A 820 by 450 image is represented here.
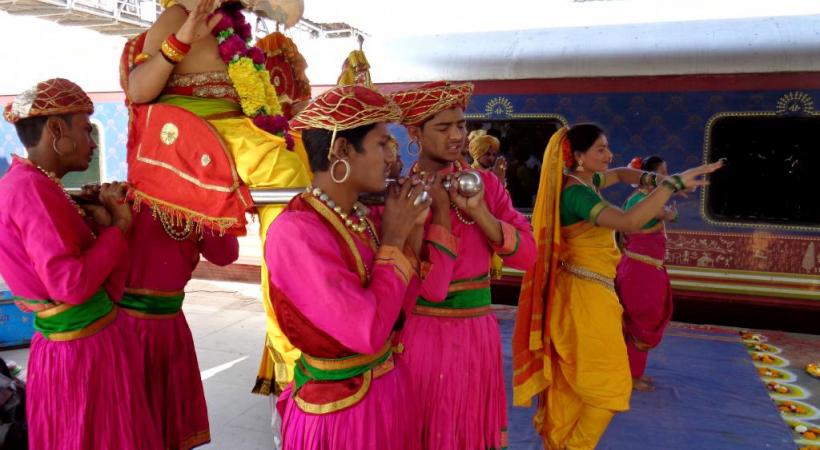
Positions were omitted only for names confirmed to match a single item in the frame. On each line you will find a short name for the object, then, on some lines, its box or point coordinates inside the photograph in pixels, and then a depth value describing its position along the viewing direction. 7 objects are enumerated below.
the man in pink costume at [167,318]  2.71
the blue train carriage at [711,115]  5.89
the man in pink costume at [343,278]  1.50
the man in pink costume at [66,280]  2.15
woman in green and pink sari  4.53
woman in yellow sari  3.31
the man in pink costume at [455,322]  2.32
